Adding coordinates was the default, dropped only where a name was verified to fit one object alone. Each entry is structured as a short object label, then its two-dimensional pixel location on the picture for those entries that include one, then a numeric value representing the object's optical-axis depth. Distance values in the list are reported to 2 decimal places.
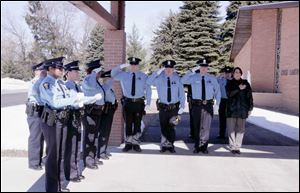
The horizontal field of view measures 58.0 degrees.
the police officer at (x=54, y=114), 3.09
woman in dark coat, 5.26
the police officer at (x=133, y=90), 5.07
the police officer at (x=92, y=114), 4.13
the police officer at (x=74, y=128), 3.43
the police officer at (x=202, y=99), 5.24
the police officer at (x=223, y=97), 6.34
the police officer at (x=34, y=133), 4.04
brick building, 11.84
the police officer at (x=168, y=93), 5.14
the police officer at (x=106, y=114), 4.53
